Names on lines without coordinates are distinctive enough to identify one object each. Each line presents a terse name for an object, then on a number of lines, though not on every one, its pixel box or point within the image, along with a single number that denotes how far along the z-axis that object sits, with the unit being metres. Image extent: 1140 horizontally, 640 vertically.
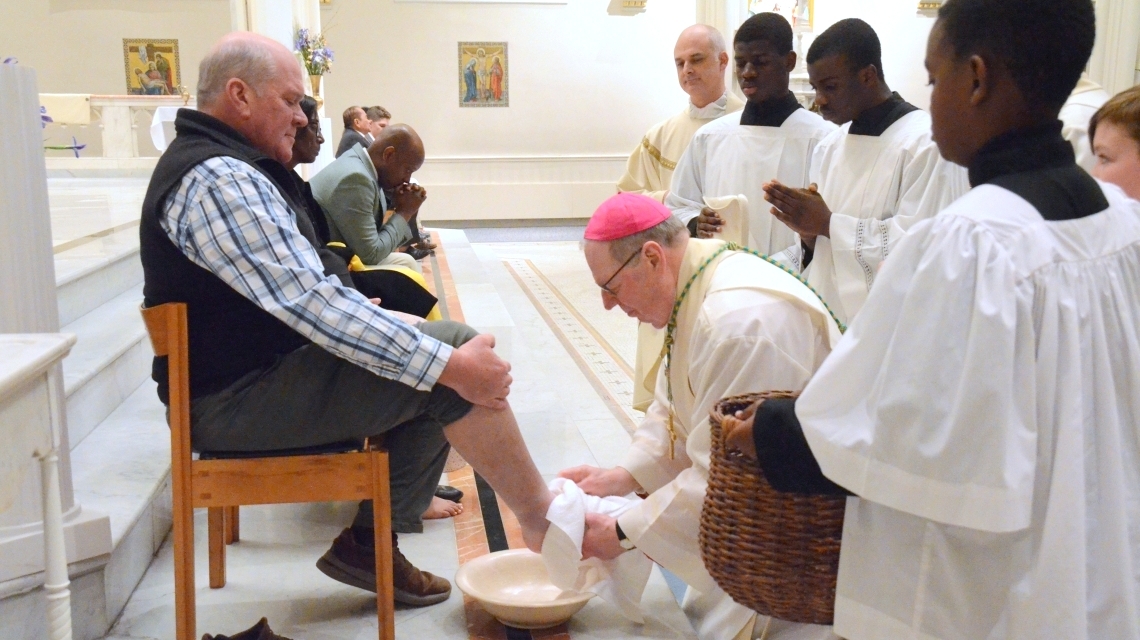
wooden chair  2.45
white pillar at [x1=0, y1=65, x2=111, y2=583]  2.39
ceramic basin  2.70
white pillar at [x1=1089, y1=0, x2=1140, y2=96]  7.54
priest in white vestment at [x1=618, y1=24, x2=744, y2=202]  4.93
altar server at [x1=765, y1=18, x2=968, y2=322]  3.49
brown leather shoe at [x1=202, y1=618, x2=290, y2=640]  2.55
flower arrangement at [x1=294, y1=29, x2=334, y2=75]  10.49
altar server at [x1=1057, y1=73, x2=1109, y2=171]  3.88
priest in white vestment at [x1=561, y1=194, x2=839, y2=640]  2.32
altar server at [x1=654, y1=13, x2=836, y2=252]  4.39
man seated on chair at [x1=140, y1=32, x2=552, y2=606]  2.40
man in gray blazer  5.13
